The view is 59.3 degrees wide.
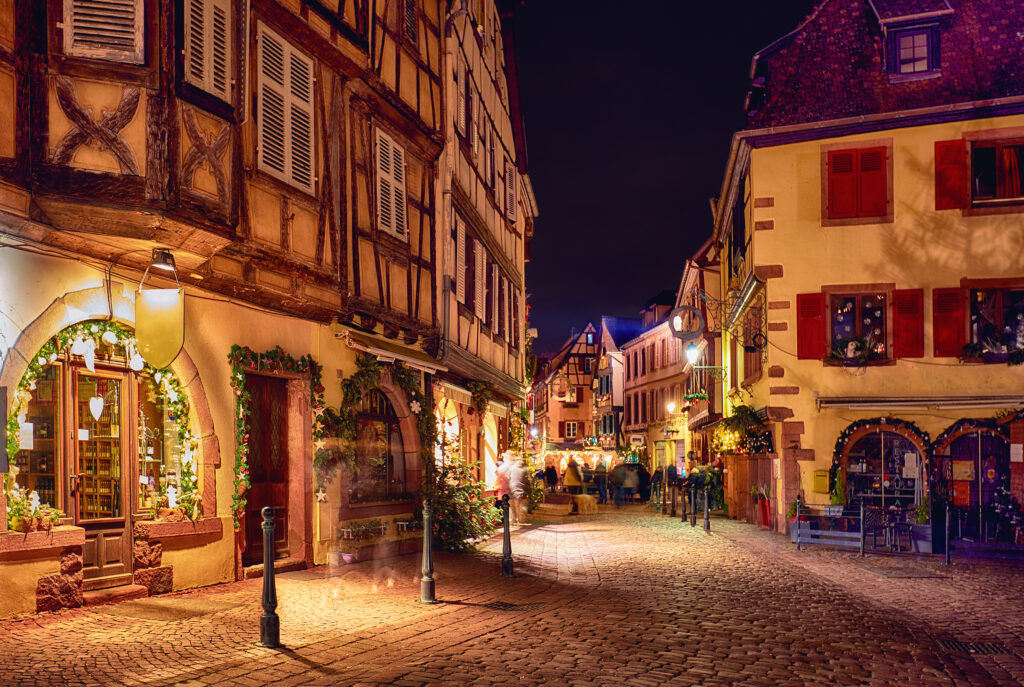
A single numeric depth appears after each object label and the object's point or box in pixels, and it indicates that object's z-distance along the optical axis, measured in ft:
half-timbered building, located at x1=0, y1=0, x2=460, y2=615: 26.91
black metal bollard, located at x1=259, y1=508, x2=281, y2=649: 23.20
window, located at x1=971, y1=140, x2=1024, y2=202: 61.26
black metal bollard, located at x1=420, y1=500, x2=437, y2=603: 30.58
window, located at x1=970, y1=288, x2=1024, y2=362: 60.44
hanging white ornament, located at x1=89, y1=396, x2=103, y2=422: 30.63
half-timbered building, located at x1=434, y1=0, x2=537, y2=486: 56.44
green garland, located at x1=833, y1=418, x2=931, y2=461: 60.75
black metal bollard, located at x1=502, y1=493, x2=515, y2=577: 37.65
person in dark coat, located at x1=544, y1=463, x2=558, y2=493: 112.16
